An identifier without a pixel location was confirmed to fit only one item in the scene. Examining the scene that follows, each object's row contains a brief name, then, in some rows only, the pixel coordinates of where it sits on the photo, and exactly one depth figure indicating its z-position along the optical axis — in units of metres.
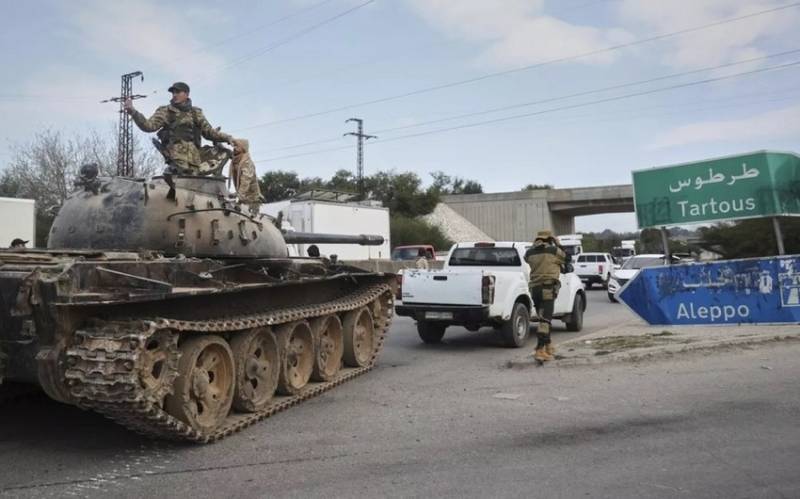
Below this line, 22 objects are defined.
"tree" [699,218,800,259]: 20.98
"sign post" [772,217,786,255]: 8.32
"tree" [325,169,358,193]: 63.64
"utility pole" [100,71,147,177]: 29.16
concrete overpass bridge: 57.56
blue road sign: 8.09
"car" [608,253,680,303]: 20.39
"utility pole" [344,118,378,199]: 51.53
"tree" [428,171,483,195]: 88.12
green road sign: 8.23
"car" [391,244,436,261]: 28.70
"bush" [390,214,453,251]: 48.84
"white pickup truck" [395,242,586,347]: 10.78
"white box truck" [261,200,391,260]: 25.91
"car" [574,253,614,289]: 30.05
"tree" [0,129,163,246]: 30.30
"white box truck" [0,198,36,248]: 17.14
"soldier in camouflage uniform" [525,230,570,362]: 9.66
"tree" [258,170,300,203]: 59.61
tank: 4.97
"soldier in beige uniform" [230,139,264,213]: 8.34
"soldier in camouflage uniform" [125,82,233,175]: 7.81
